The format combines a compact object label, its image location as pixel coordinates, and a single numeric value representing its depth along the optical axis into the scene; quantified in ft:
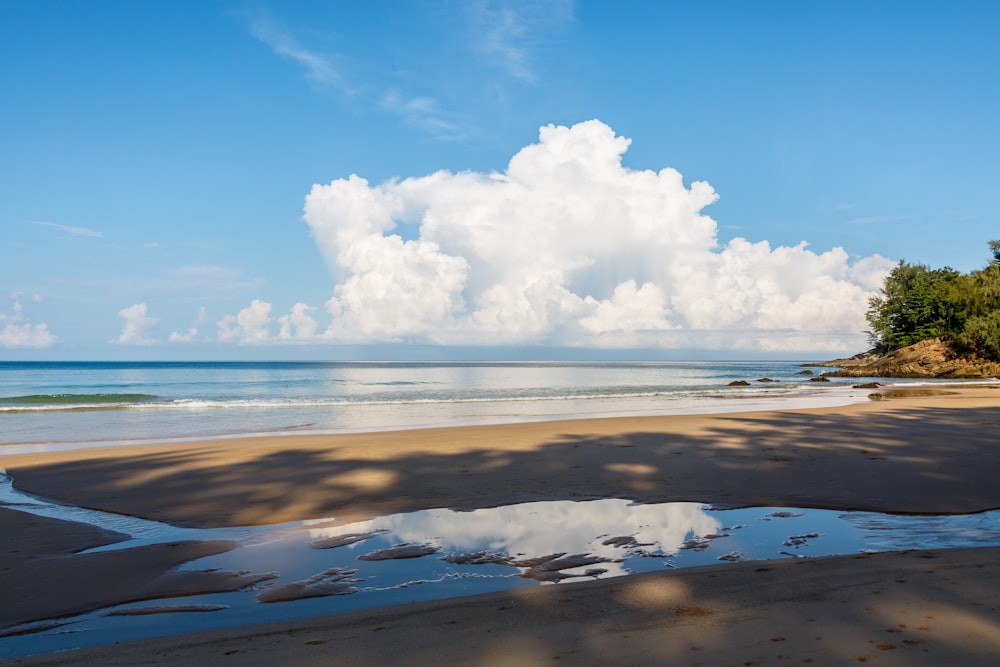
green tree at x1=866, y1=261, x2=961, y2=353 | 264.31
